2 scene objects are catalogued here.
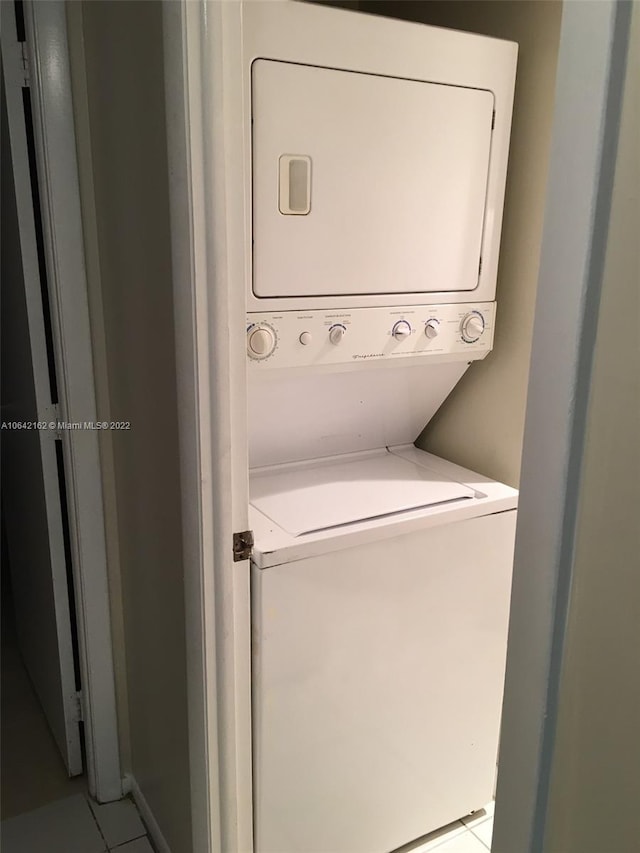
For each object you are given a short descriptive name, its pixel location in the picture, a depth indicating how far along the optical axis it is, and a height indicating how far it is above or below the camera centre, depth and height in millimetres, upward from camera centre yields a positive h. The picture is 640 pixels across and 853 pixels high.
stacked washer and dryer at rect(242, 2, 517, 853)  1348 -399
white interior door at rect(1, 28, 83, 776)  1539 -514
